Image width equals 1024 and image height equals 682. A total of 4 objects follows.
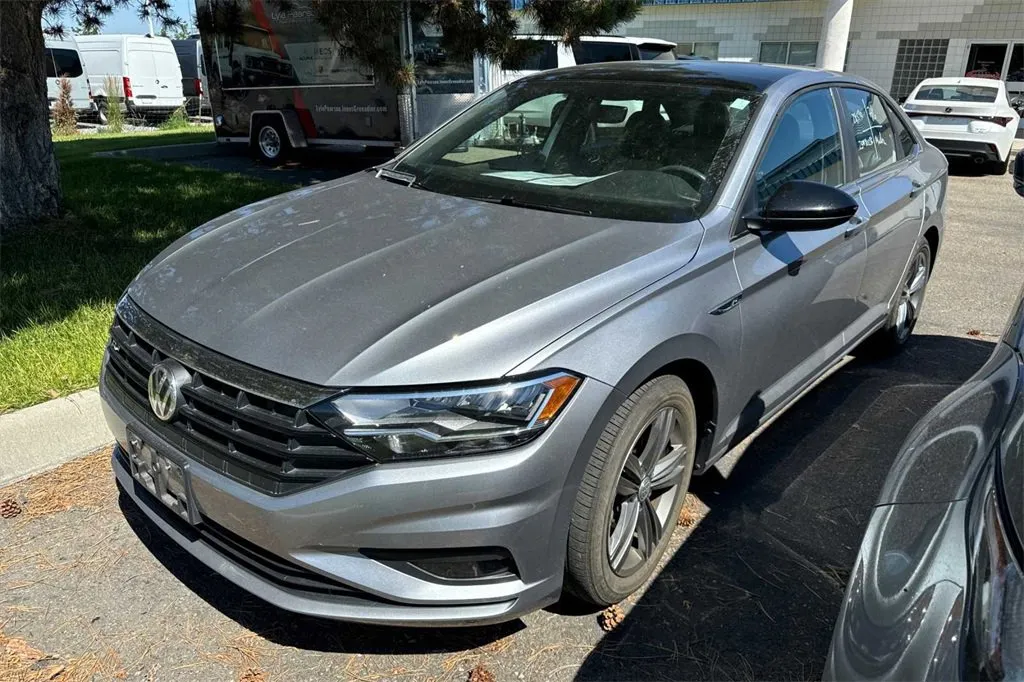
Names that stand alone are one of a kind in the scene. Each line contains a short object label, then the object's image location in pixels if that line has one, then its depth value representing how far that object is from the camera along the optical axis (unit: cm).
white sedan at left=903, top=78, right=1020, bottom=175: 1192
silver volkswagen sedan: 196
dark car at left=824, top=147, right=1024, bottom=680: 120
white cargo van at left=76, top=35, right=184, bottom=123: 2122
